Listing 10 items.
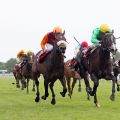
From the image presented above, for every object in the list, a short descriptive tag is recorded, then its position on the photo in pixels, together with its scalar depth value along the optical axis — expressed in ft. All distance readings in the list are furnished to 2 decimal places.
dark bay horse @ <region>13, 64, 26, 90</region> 104.43
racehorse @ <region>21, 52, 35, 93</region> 93.61
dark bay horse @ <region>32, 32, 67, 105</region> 54.60
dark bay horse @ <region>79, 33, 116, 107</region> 52.06
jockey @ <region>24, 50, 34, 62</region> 94.55
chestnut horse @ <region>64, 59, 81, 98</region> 73.22
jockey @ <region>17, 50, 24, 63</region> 106.63
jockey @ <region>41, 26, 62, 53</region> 57.72
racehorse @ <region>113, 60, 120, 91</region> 91.72
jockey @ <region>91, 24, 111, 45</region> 54.85
